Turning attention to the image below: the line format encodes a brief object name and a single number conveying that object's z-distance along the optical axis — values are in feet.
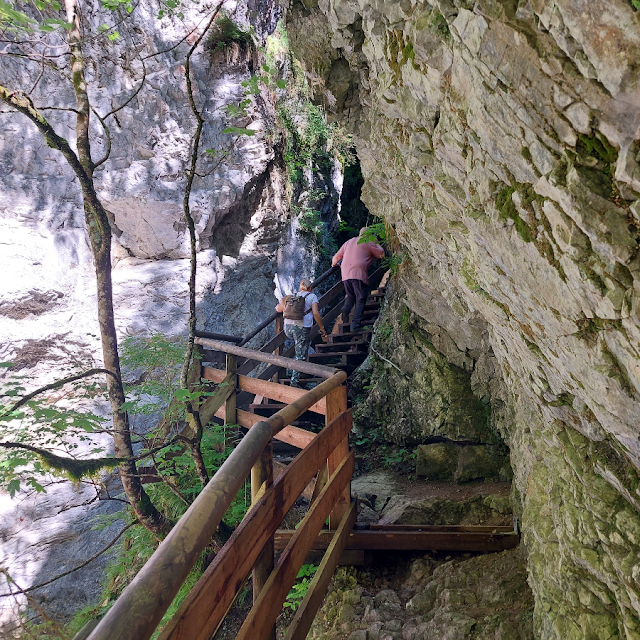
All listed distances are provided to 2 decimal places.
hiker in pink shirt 24.98
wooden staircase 3.62
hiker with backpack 23.40
